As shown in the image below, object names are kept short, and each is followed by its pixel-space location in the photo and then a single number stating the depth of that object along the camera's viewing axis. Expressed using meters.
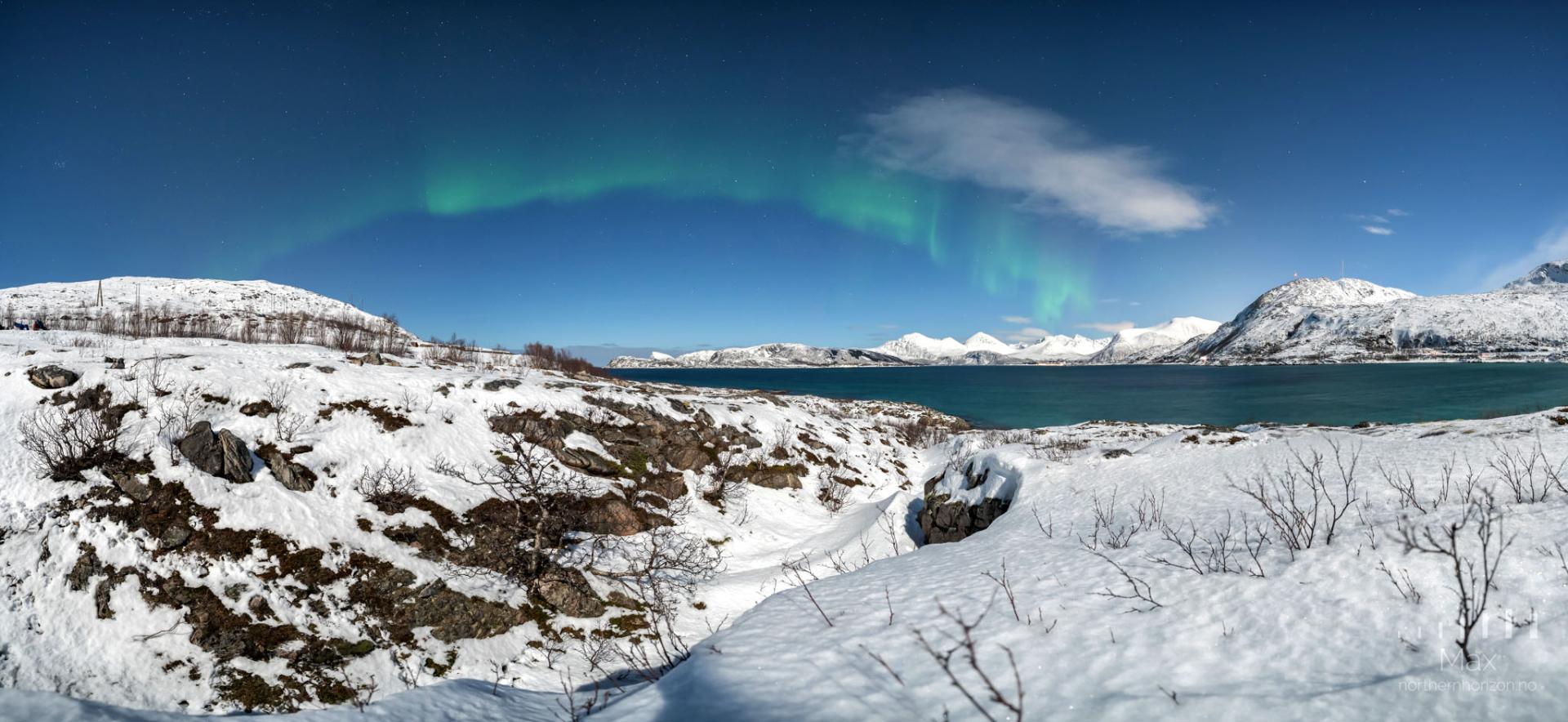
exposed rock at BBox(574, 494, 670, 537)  14.32
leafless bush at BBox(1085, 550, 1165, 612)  5.88
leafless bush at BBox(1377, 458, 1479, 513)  7.29
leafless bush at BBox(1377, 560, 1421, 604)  4.99
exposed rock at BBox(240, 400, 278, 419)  13.78
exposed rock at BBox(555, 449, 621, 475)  16.81
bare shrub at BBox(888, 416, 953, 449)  38.31
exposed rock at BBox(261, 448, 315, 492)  12.20
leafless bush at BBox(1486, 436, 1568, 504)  6.90
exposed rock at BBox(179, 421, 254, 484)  11.62
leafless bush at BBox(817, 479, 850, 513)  20.41
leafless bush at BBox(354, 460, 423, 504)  12.62
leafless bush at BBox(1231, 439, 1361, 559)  6.67
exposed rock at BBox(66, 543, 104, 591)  8.98
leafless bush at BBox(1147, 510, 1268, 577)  6.41
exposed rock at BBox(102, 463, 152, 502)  10.59
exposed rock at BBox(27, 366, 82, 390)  12.77
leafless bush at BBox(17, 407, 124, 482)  10.48
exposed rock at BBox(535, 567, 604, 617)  11.16
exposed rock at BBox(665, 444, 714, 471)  19.22
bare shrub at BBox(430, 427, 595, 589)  11.48
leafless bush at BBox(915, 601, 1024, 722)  4.43
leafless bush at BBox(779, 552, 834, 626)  12.70
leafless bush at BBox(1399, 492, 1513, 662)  4.15
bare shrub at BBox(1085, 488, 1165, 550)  8.55
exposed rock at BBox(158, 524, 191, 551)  9.95
